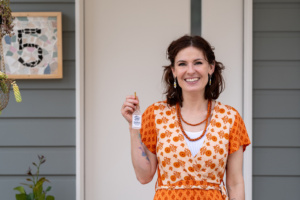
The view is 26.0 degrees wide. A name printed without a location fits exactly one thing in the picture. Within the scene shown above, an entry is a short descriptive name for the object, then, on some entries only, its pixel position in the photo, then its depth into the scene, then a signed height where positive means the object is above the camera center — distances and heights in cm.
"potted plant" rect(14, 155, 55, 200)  357 -56
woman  277 -15
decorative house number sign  366 +30
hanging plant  291 +28
